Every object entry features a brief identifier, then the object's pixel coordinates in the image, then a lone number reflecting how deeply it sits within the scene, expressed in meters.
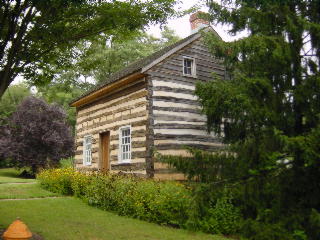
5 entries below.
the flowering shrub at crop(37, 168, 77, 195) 15.83
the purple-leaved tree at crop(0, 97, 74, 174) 27.48
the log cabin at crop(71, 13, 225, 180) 12.98
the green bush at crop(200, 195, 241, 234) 9.45
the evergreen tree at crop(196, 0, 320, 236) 5.27
